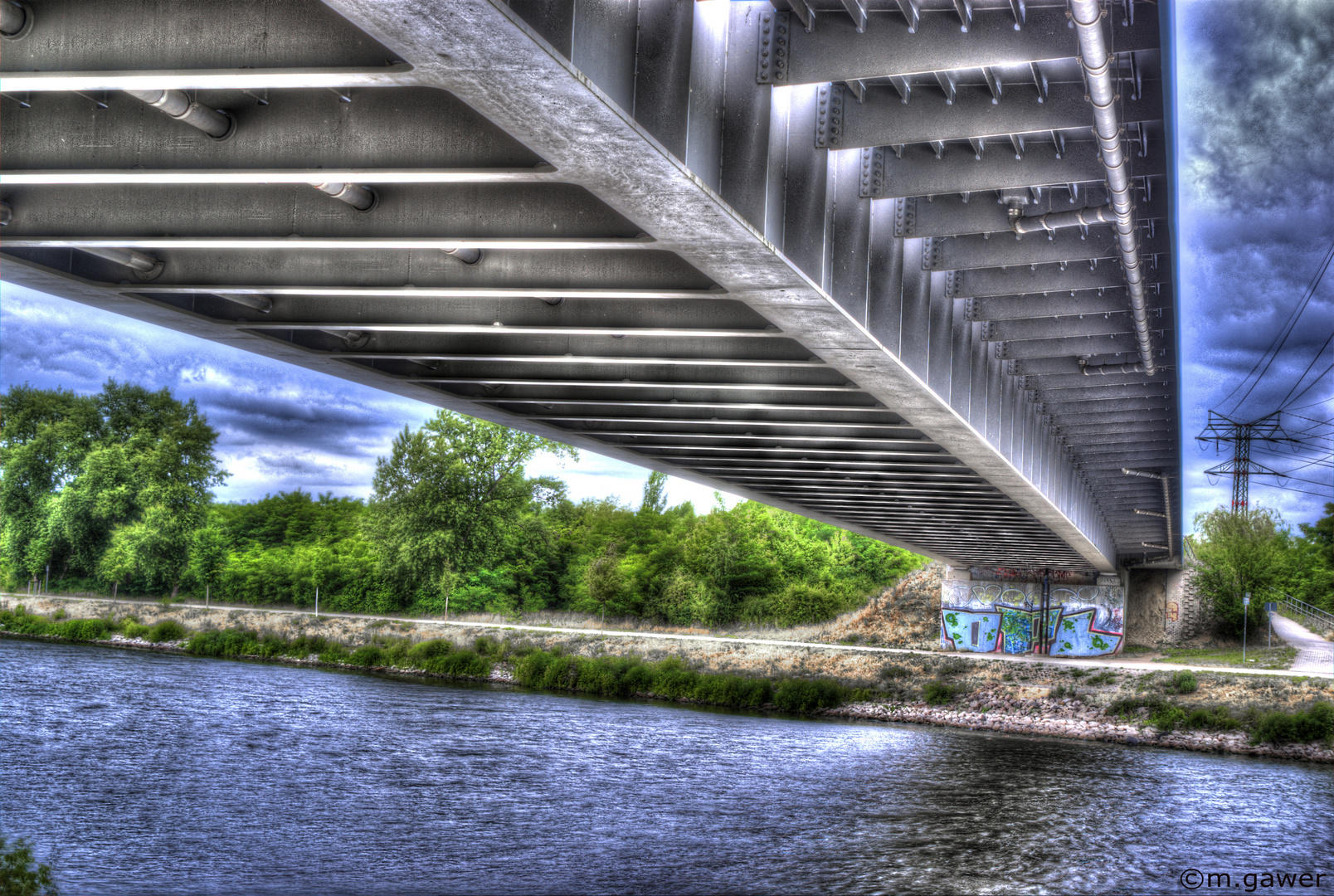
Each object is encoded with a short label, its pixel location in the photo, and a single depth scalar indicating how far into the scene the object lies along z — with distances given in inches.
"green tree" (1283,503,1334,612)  2849.4
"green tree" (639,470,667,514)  3312.0
